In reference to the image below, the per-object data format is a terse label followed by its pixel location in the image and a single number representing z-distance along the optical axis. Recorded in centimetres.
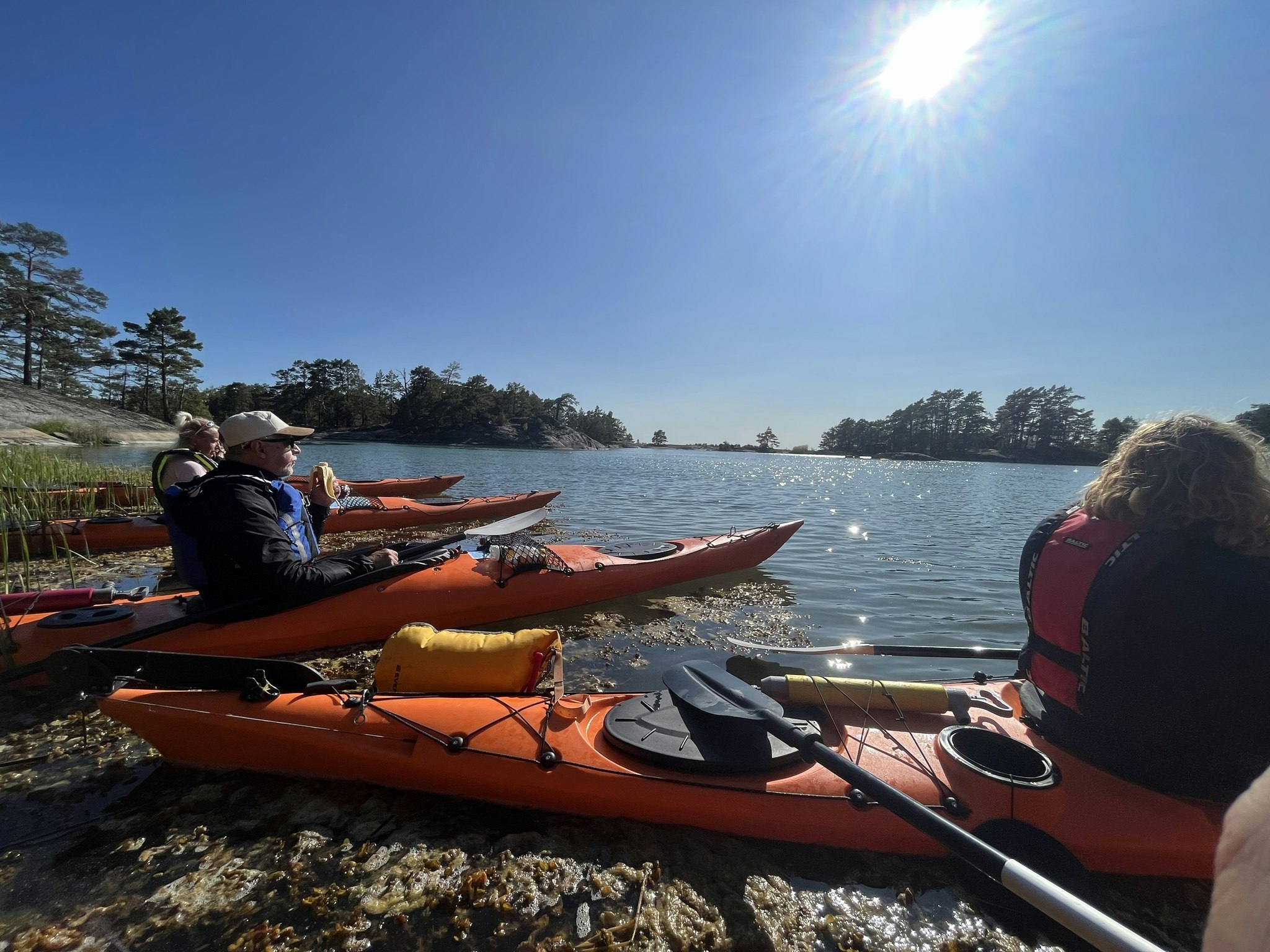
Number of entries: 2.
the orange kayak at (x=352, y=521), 769
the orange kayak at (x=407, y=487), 1214
